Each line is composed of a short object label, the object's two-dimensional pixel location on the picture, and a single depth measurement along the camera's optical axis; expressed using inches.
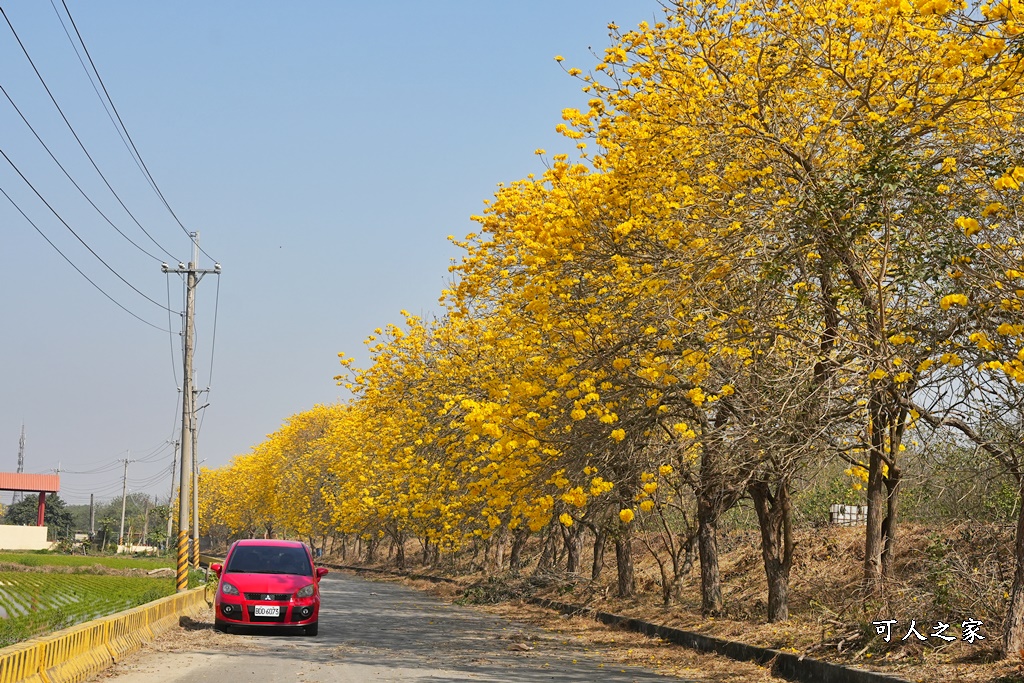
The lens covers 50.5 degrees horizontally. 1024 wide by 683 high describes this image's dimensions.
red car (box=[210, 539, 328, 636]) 665.6
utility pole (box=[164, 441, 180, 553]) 2937.3
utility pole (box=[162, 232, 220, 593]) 884.6
